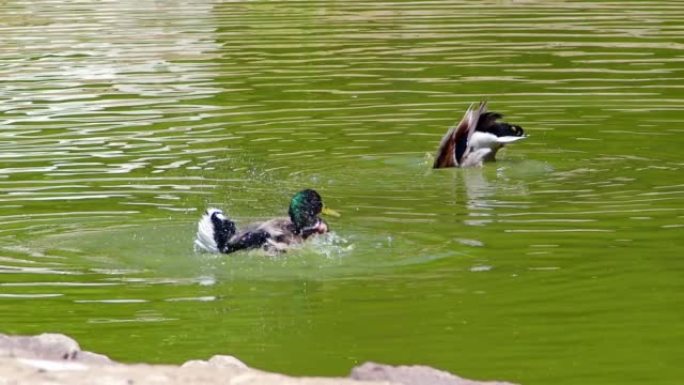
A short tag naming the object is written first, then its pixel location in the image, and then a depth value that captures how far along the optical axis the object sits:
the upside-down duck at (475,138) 33.06
